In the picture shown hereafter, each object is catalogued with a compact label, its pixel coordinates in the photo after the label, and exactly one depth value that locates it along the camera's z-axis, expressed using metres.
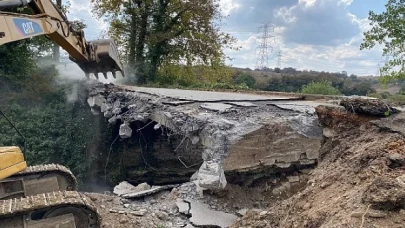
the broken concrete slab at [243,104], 6.40
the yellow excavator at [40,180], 4.63
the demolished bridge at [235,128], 5.22
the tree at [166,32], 18.34
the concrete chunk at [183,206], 5.23
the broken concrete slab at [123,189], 7.00
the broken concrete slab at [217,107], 6.04
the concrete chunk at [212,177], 5.04
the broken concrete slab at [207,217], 4.95
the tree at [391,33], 12.33
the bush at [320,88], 19.00
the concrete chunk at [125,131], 7.57
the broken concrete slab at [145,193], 6.17
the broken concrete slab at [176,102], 6.77
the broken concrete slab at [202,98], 7.38
